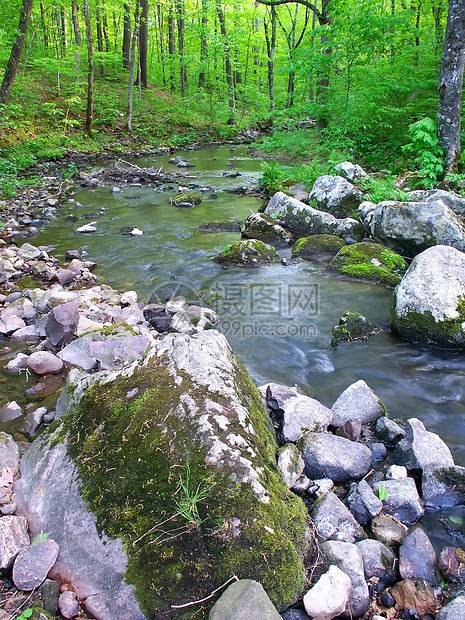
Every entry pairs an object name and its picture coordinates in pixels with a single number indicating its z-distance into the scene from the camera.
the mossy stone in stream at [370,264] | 7.24
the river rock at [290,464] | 2.89
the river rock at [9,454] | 2.86
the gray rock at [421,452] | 3.16
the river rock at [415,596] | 2.20
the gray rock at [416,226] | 7.18
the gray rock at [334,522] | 2.55
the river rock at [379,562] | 2.36
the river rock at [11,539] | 2.15
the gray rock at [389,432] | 3.57
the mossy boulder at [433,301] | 5.14
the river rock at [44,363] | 4.50
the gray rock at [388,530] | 2.58
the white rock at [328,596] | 1.99
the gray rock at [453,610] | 2.03
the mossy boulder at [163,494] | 1.99
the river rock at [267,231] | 9.29
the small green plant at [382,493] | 2.87
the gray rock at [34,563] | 2.06
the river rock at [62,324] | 5.04
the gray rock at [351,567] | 2.13
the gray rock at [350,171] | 10.81
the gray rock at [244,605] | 1.74
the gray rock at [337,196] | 9.91
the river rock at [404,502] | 2.83
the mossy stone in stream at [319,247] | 8.49
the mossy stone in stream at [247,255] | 8.28
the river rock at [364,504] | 2.78
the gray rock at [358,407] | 3.77
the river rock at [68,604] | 1.96
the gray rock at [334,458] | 3.10
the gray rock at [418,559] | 2.38
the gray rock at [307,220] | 8.97
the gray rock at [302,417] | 3.47
